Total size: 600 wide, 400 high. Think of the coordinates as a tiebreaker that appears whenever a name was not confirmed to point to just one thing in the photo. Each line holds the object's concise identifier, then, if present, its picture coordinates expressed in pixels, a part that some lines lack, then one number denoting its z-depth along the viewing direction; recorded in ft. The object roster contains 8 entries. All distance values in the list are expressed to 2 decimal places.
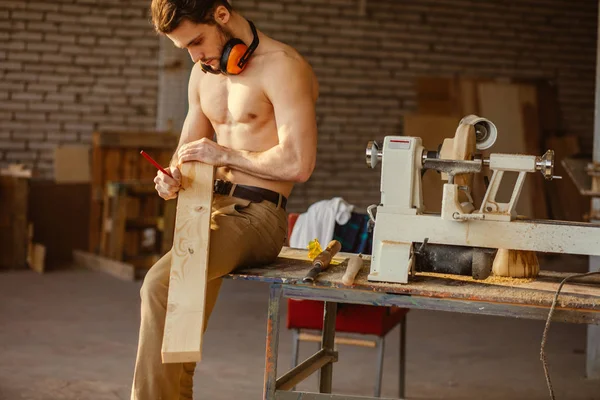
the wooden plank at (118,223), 26.27
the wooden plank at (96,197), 27.81
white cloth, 15.08
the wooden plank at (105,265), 25.82
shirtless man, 9.73
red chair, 13.94
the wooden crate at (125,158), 27.58
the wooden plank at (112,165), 27.86
